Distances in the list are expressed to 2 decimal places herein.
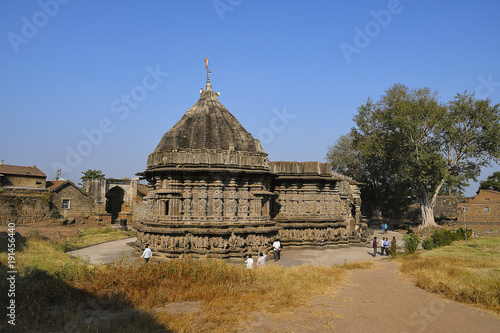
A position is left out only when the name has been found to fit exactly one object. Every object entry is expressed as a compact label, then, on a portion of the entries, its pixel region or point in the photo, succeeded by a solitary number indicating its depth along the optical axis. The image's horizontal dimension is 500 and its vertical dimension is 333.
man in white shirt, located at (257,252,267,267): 14.57
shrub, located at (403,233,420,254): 18.94
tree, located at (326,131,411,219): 42.81
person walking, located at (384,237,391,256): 19.55
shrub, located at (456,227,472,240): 25.82
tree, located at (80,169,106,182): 49.44
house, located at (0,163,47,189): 33.62
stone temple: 16.17
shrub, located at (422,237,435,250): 21.62
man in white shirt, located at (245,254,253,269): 13.60
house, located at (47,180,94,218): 34.34
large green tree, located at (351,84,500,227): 32.47
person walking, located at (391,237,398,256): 18.46
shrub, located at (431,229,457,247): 22.62
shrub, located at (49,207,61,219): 32.81
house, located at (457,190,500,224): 39.12
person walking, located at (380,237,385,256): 19.81
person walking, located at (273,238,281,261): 16.73
